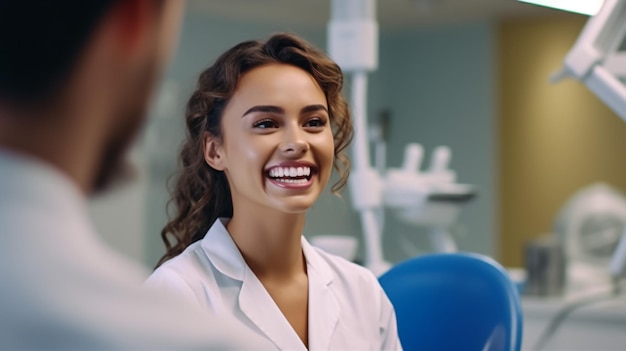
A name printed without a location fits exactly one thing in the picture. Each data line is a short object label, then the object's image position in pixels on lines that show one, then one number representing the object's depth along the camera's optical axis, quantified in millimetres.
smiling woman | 1210
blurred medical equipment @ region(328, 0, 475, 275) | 2375
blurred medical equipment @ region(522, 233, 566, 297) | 2689
